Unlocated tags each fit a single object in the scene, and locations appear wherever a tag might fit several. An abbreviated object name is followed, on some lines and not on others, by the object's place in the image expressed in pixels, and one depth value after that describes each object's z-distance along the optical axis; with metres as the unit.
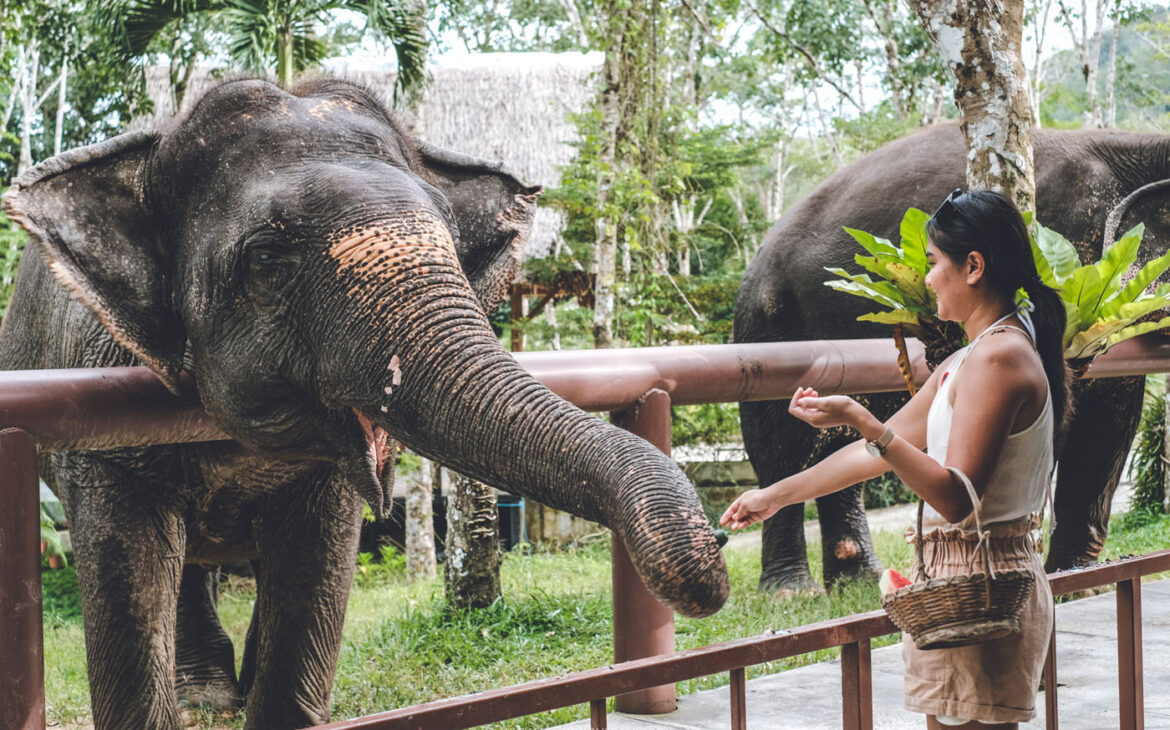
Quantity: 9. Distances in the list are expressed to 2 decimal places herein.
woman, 2.14
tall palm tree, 7.76
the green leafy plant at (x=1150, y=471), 9.35
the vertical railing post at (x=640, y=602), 3.36
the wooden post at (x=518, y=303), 14.96
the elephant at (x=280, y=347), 2.53
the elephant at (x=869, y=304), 5.74
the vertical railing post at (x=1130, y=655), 2.78
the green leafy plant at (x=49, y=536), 7.67
